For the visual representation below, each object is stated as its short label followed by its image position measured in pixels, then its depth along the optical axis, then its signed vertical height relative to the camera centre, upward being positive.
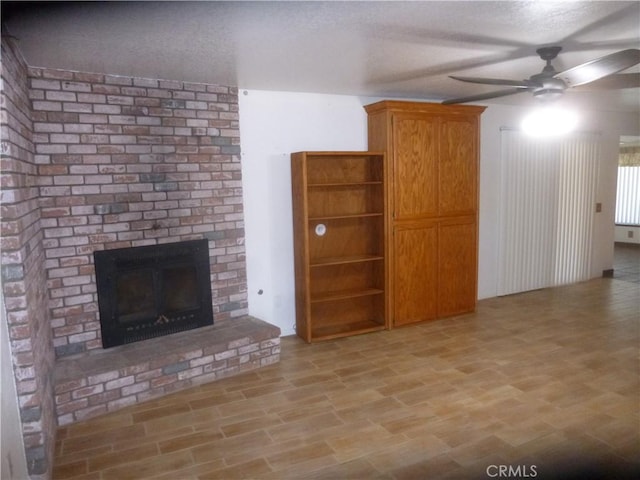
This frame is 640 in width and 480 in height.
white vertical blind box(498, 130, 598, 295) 5.64 -0.42
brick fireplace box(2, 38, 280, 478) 2.94 -0.18
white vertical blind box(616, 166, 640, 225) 8.98 -0.41
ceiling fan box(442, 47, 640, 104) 2.35 +0.56
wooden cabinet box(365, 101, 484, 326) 4.45 -0.23
